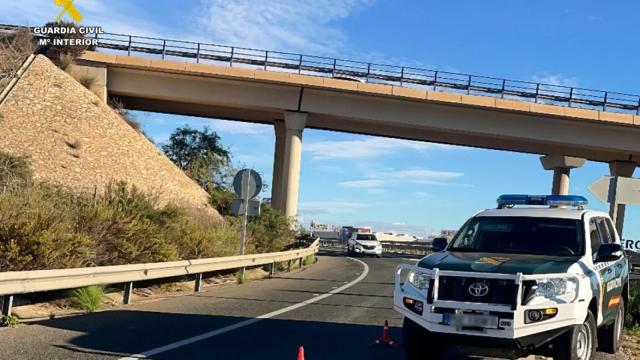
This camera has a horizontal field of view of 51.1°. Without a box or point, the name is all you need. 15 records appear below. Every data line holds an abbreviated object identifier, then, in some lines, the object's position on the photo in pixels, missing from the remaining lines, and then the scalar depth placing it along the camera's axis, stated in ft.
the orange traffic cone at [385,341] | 28.53
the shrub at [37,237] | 32.68
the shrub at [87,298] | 34.63
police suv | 21.47
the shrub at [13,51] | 122.62
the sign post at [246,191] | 62.49
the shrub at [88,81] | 125.29
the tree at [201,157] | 140.05
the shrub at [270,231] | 85.40
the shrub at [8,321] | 28.39
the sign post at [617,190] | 41.65
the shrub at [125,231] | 41.32
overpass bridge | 124.06
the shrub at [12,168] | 65.09
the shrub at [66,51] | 127.75
